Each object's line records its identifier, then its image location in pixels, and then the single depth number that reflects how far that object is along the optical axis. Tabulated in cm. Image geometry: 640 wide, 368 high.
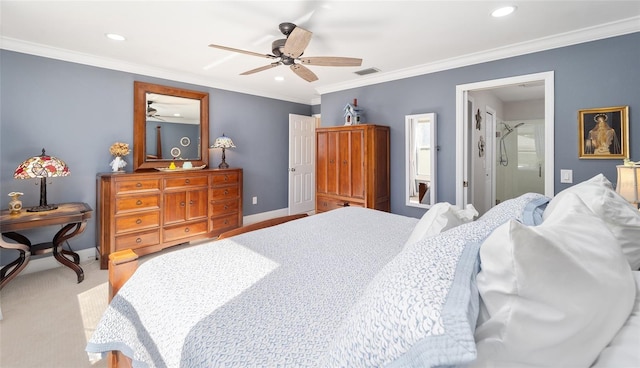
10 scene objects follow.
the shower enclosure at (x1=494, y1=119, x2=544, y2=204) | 582
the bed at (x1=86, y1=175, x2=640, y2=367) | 56
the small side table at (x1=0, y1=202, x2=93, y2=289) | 262
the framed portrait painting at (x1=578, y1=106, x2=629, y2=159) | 266
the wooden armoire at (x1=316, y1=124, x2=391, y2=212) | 399
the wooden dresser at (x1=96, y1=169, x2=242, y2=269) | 326
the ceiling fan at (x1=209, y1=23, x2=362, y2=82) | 231
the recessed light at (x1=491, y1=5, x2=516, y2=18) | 237
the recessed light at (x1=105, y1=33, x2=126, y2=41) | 284
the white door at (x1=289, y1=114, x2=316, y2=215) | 574
